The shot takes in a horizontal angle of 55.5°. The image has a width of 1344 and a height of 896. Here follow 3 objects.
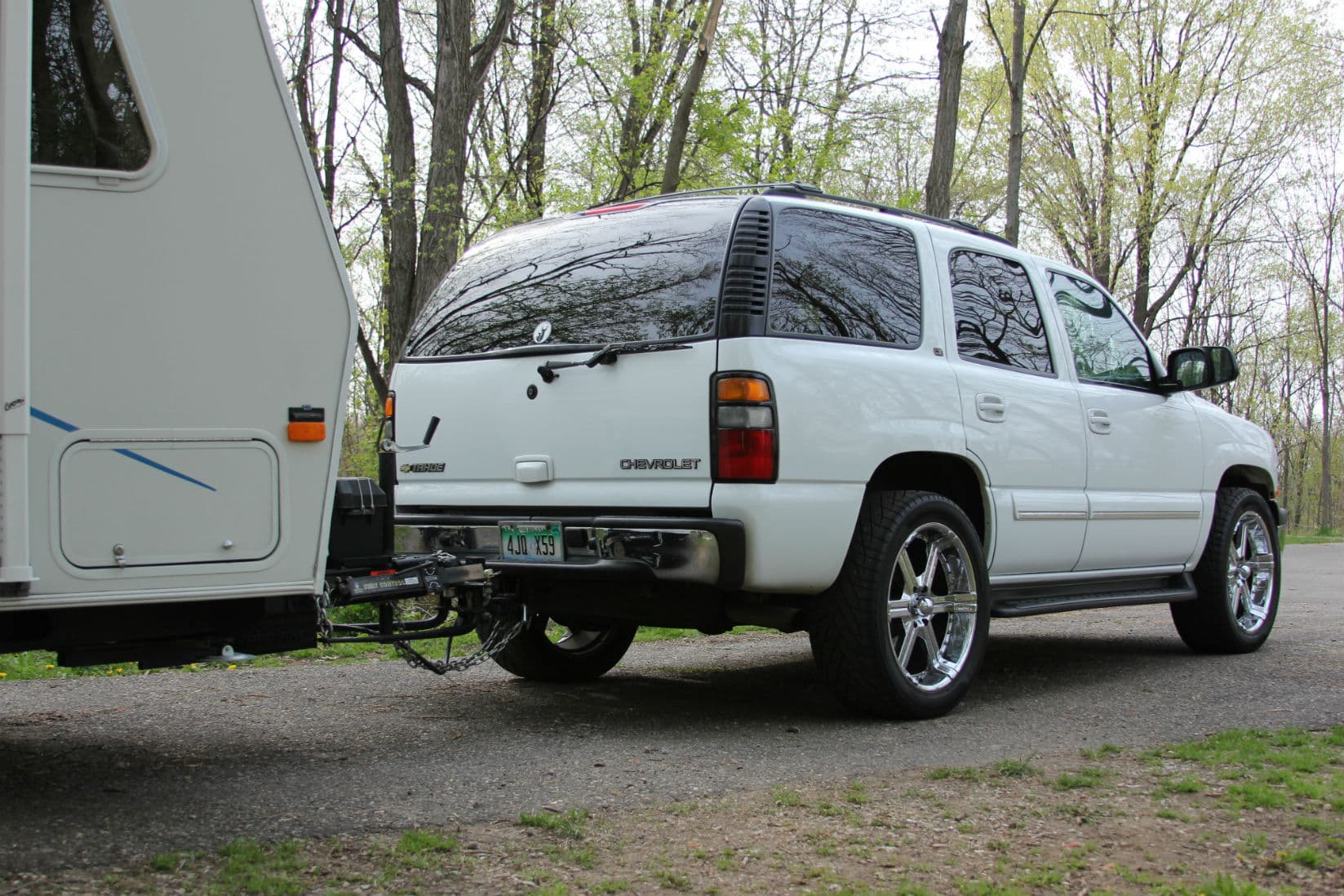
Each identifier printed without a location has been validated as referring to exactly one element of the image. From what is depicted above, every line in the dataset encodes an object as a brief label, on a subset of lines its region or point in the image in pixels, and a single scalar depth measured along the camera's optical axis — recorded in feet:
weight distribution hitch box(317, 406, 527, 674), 14.60
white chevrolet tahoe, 15.55
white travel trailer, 11.44
